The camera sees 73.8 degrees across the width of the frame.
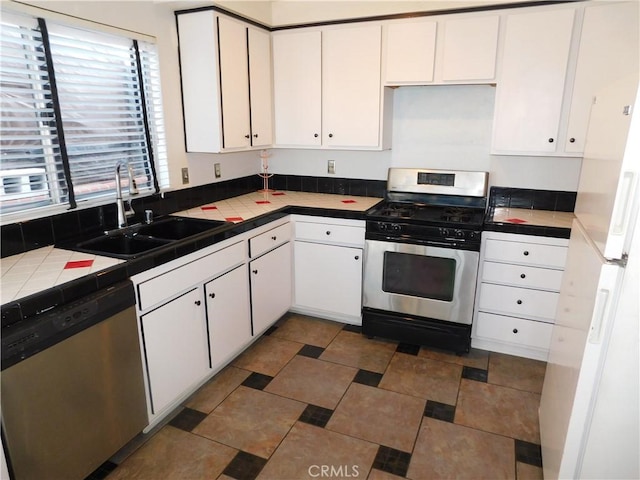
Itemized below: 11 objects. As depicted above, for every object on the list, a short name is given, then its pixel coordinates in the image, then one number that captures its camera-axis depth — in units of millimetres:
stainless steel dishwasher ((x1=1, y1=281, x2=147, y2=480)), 1496
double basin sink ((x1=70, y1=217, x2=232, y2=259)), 2254
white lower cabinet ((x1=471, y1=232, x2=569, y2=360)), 2715
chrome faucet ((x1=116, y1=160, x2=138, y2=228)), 2379
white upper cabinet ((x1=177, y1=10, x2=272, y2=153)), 2814
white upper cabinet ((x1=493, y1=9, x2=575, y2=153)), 2656
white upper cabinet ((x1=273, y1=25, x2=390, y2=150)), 3158
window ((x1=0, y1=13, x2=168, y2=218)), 2020
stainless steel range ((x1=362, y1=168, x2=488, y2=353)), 2832
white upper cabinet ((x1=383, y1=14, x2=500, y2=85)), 2822
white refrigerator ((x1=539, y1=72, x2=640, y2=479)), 1260
